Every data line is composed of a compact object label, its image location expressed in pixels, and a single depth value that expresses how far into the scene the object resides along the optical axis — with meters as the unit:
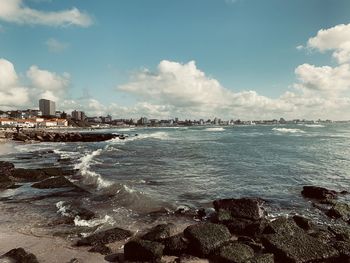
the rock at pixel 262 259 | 8.97
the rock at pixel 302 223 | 12.37
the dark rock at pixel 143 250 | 9.49
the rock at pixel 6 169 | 23.54
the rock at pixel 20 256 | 9.25
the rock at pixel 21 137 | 69.75
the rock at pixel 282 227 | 10.89
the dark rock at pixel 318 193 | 17.86
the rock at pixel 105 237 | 10.85
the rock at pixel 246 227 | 11.74
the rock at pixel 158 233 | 10.66
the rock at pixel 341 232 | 11.43
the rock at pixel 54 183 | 20.76
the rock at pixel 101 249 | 10.16
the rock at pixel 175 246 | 10.20
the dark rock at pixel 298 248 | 9.55
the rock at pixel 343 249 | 9.65
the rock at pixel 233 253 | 9.18
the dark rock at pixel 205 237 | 10.05
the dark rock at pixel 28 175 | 23.36
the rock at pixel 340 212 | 14.33
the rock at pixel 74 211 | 14.24
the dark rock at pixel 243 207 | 13.43
